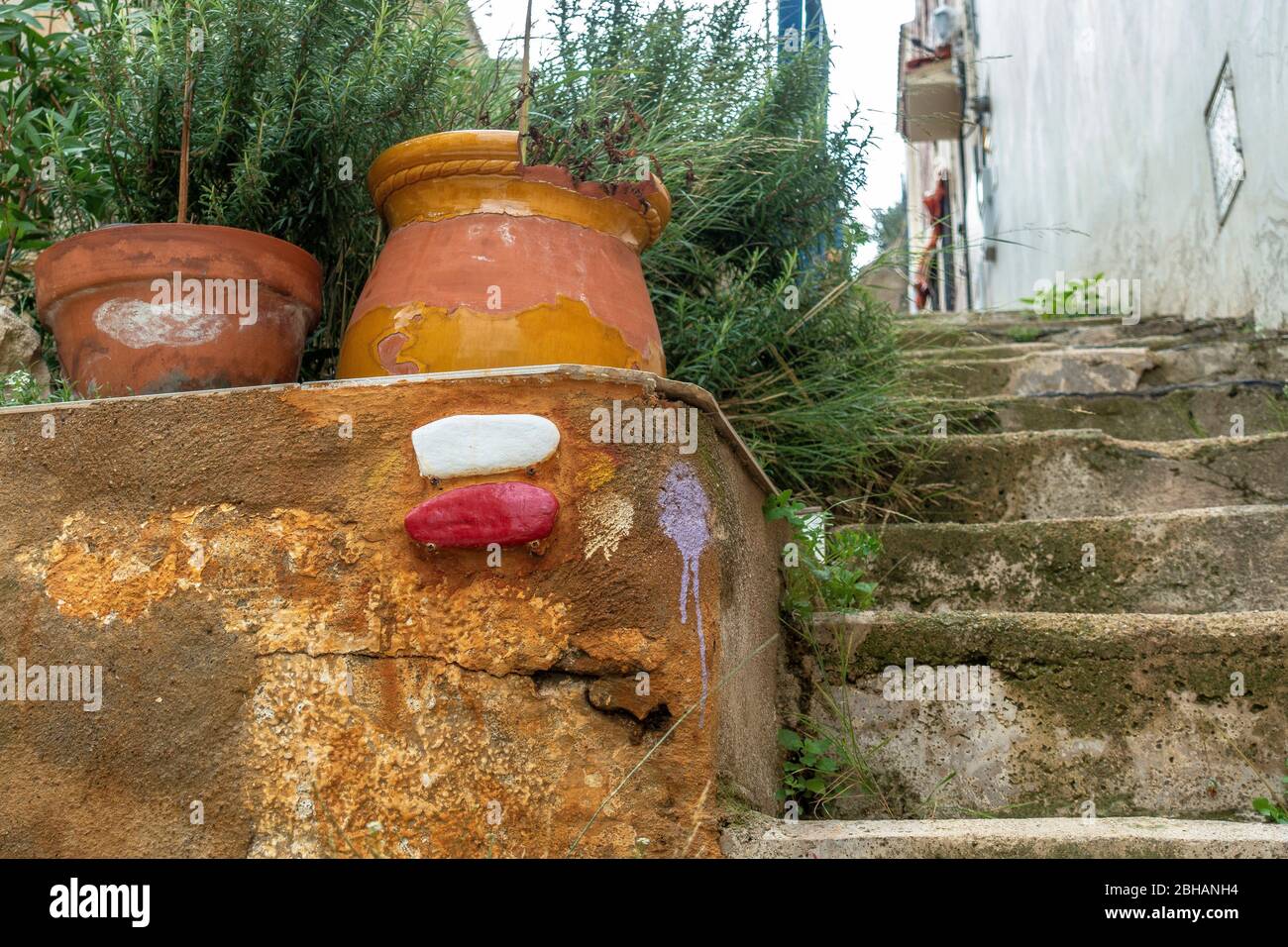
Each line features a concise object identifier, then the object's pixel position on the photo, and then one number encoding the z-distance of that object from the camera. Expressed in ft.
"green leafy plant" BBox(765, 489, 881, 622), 6.01
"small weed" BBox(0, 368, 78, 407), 5.81
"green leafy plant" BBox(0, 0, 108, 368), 6.55
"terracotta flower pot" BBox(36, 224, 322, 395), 5.51
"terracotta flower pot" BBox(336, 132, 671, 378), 5.14
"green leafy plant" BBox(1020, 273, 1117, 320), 17.56
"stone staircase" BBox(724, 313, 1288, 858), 5.34
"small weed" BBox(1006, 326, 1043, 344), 13.91
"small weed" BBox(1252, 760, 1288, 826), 5.15
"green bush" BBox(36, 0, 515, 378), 6.03
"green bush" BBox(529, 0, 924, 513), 7.67
